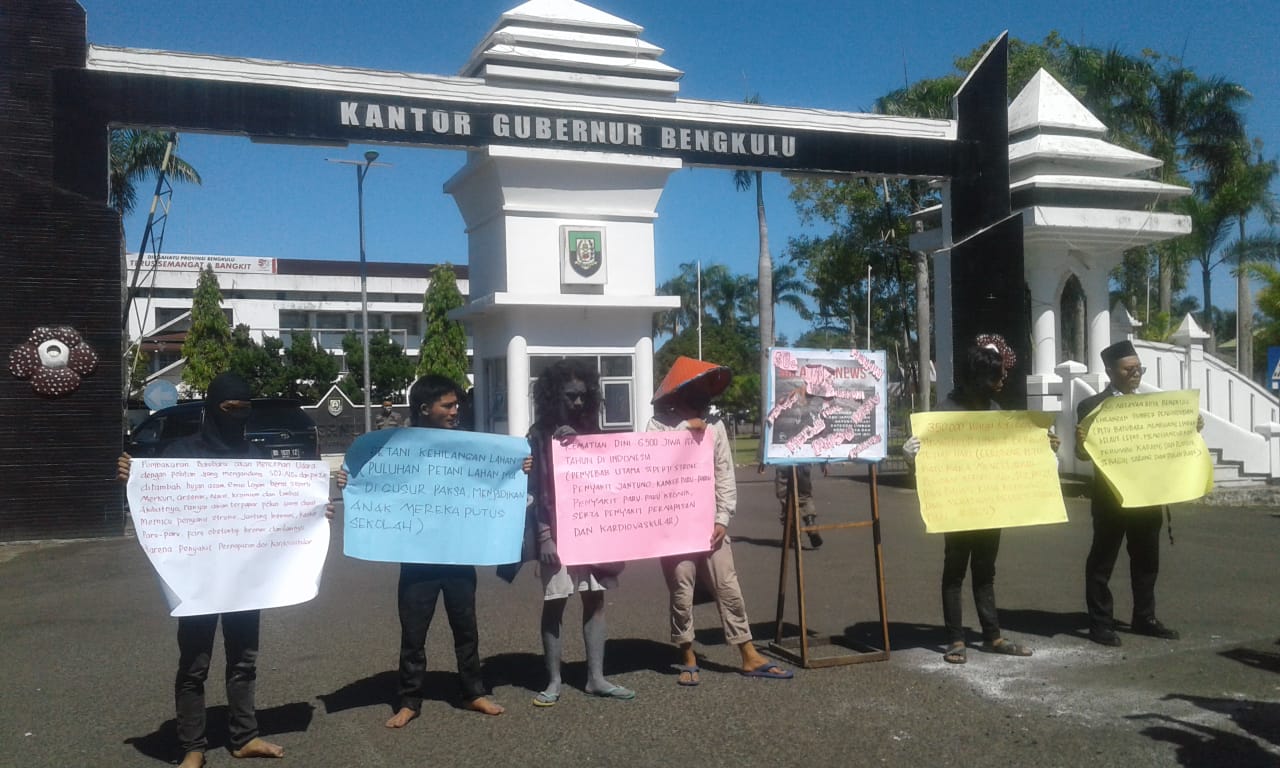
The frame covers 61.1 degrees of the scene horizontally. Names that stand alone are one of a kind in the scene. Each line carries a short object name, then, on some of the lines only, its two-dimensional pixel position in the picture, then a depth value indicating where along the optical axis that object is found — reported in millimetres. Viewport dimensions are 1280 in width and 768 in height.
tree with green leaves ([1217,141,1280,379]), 34250
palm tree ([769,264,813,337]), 52156
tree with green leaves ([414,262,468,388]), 48531
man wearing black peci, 7164
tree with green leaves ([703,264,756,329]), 66562
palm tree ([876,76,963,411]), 28875
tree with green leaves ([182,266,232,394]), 46750
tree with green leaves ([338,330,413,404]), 51781
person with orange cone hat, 6320
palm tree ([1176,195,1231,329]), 34188
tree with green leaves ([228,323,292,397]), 48156
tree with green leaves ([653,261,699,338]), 69500
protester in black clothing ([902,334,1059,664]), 6734
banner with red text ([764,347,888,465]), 6527
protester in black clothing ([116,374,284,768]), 5051
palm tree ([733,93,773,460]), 26438
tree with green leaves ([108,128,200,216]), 29062
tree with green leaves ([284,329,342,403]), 50938
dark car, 15648
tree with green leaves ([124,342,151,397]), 36125
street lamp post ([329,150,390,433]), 31305
